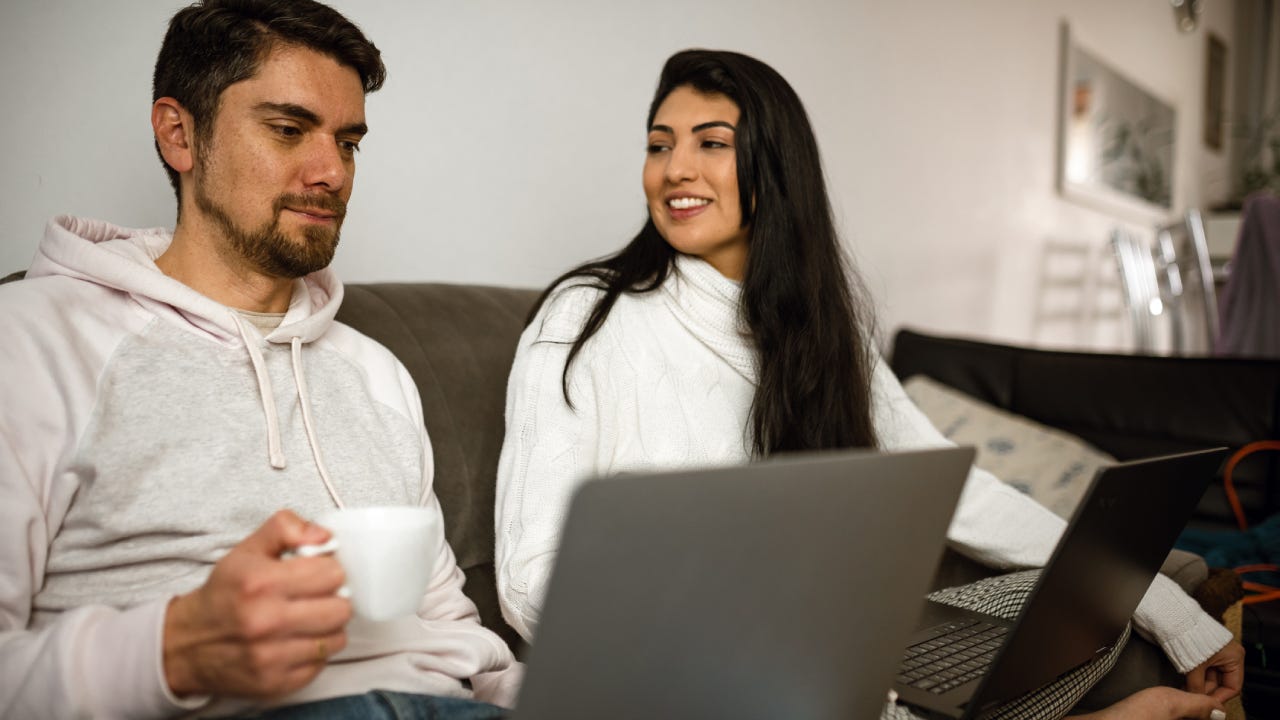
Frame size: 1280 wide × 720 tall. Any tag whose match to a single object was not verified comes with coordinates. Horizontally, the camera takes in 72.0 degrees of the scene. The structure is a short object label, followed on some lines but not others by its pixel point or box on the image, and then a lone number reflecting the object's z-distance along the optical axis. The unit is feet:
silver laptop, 1.78
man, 2.38
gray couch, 4.36
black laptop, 2.67
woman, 4.47
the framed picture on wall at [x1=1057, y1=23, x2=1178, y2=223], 13.14
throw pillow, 7.11
